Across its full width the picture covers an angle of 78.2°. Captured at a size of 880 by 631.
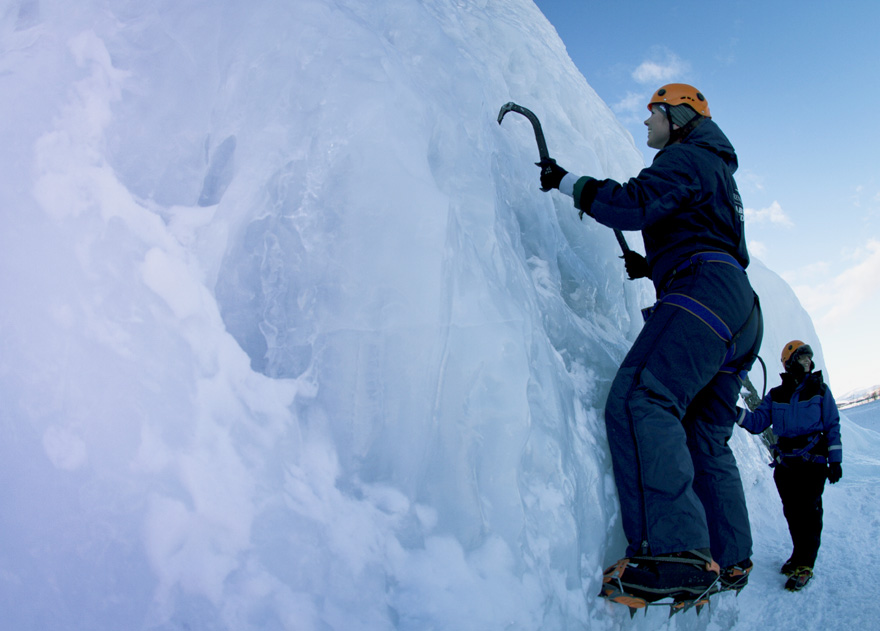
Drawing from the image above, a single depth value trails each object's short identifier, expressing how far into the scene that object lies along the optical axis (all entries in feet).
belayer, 8.95
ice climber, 5.23
